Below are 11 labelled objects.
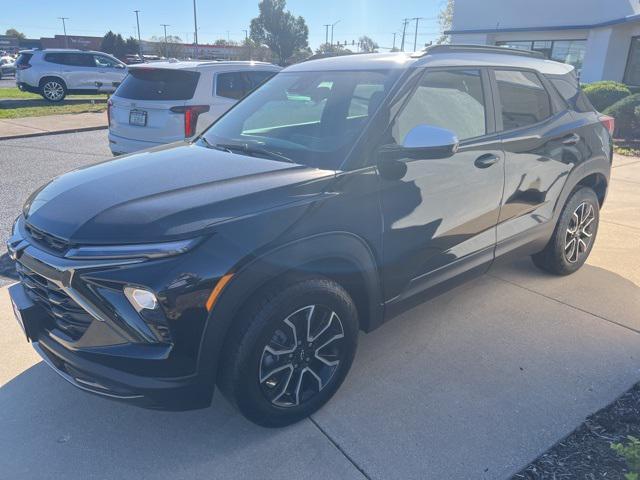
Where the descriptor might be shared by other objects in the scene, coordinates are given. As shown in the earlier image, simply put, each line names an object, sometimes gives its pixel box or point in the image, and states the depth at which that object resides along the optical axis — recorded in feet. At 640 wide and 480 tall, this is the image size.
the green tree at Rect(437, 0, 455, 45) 163.07
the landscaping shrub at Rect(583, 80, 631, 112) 44.16
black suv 6.97
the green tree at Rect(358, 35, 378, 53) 267.16
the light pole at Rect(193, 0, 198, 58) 146.20
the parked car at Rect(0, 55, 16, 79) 113.60
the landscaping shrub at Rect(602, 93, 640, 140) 39.55
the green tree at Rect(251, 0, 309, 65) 258.57
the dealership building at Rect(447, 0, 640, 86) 64.23
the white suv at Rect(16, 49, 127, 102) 57.36
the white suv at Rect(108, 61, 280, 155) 19.89
